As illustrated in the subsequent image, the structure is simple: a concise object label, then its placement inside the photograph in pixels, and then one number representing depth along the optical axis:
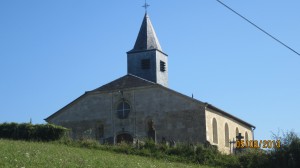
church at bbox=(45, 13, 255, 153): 37.69
